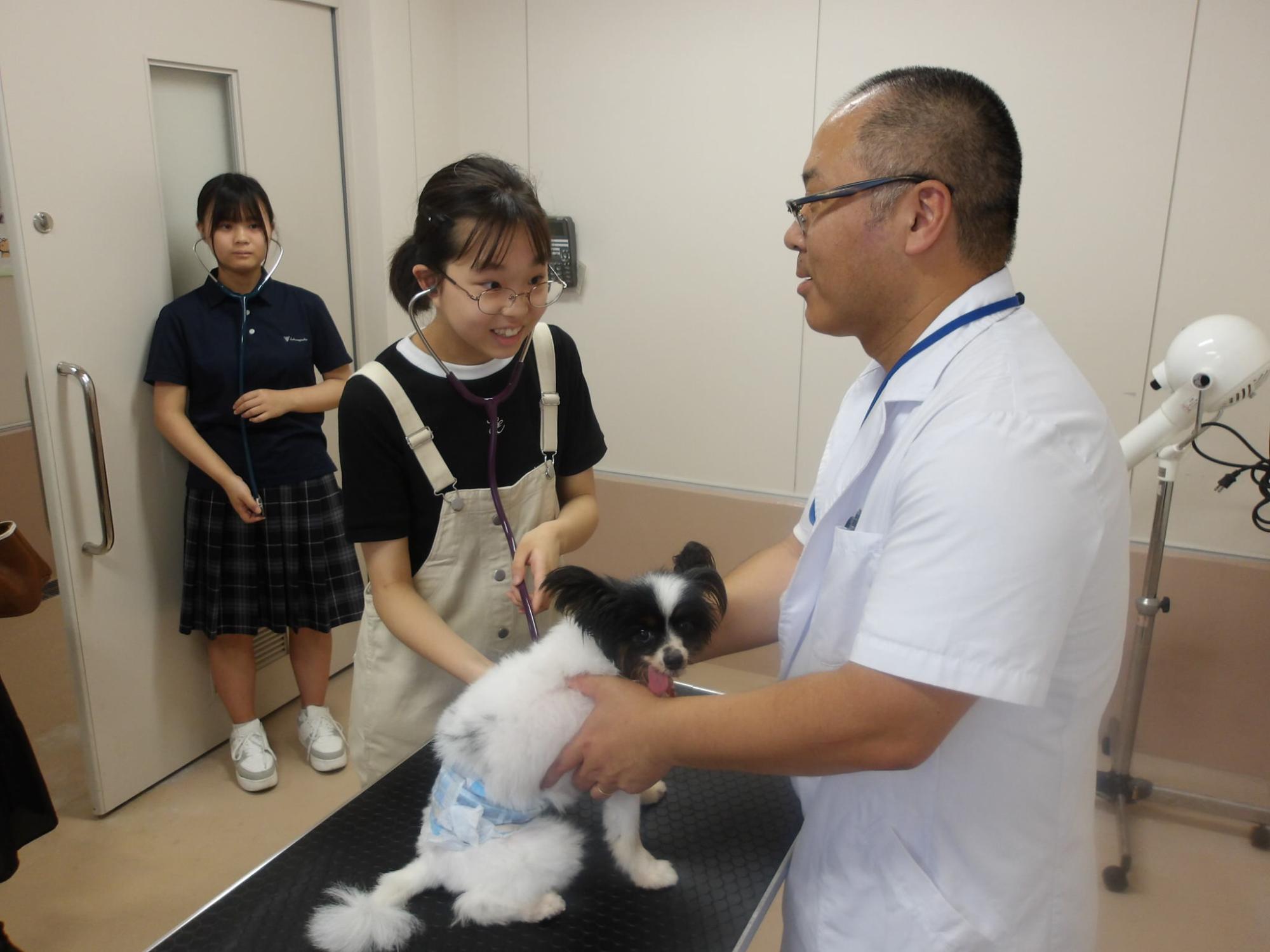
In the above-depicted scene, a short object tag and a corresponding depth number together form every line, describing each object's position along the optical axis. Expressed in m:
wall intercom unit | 3.14
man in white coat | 0.83
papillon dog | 1.02
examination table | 1.01
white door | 2.14
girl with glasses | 1.31
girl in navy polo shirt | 2.39
